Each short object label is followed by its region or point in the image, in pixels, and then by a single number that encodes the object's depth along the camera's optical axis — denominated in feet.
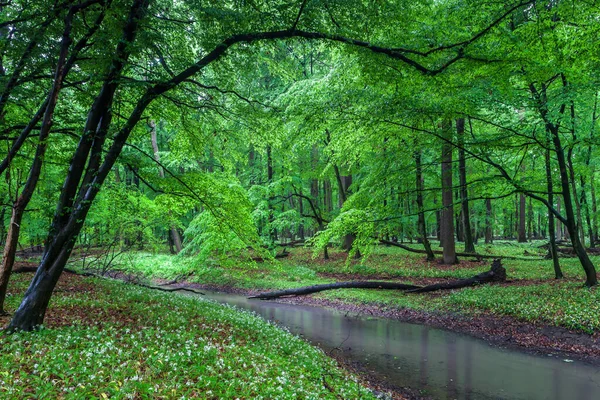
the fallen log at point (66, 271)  38.23
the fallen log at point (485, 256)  67.10
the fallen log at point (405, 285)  49.39
